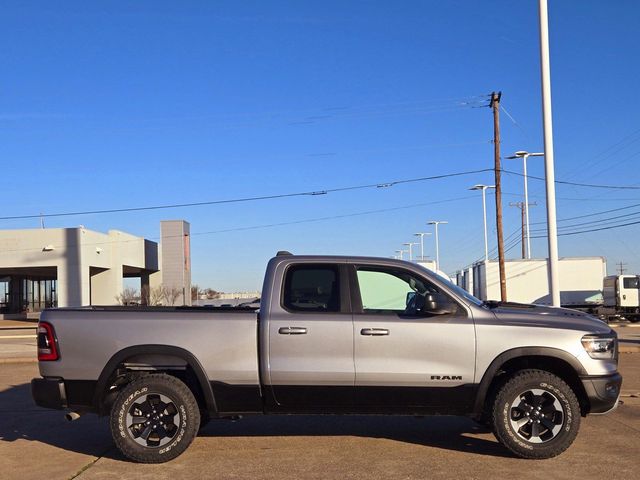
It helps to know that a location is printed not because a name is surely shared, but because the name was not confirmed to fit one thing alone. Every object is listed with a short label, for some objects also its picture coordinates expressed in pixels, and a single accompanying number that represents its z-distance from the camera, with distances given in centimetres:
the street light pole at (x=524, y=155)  3656
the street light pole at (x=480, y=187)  4283
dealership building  4291
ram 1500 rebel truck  614
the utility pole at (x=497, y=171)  2955
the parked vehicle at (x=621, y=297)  3534
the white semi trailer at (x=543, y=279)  3612
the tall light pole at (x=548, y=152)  1408
